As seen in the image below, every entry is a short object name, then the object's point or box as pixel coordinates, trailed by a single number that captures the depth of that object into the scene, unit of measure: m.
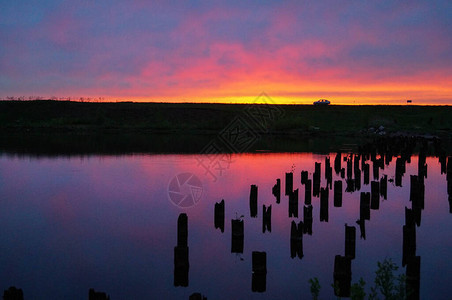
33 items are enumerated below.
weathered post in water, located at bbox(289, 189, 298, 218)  16.55
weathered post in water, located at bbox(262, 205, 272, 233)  14.51
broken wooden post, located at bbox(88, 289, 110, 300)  6.58
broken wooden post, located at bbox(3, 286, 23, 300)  6.94
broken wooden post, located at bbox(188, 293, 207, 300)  6.43
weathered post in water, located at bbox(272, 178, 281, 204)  19.73
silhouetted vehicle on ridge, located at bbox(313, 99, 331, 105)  113.80
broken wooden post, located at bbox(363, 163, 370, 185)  23.78
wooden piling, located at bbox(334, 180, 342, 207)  18.59
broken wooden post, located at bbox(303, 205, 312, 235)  14.49
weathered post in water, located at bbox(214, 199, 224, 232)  15.23
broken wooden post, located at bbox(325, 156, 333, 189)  23.56
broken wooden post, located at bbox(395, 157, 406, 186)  24.23
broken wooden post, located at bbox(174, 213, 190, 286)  10.89
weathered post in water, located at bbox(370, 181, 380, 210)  18.50
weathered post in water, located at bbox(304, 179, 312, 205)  18.41
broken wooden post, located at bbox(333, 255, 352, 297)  9.59
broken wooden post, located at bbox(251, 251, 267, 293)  10.16
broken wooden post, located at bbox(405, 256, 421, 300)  8.88
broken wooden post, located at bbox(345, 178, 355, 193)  21.86
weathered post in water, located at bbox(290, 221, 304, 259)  12.28
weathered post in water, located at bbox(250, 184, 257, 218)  16.92
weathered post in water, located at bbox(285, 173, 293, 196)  20.06
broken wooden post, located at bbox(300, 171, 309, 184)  22.29
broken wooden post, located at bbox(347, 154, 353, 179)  25.39
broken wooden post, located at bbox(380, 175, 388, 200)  20.64
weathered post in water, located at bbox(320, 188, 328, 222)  16.17
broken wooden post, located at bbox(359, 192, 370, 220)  15.02
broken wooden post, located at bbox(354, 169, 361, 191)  22.45
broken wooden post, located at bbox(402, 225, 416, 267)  11.68
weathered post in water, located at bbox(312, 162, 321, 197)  20.94
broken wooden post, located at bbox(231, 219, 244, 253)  12.52
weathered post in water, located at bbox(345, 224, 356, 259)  11.27
